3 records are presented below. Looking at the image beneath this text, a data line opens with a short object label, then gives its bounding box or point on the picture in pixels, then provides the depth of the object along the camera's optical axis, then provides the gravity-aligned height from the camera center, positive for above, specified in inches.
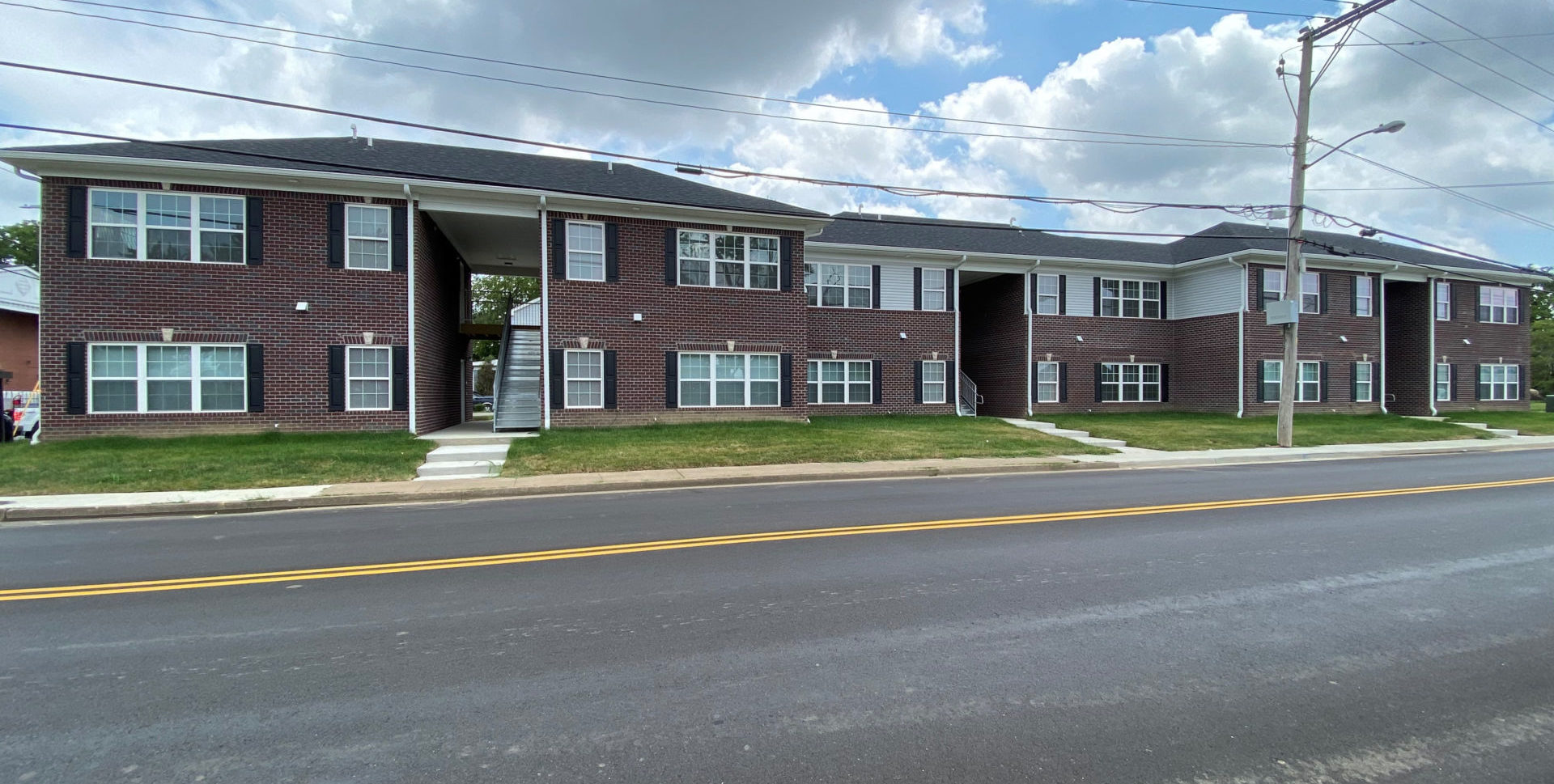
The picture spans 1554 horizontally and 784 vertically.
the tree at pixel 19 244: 1647.4 +346.5
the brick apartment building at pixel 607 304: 605.6 +93.4
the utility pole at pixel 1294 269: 712.4 +116.2
